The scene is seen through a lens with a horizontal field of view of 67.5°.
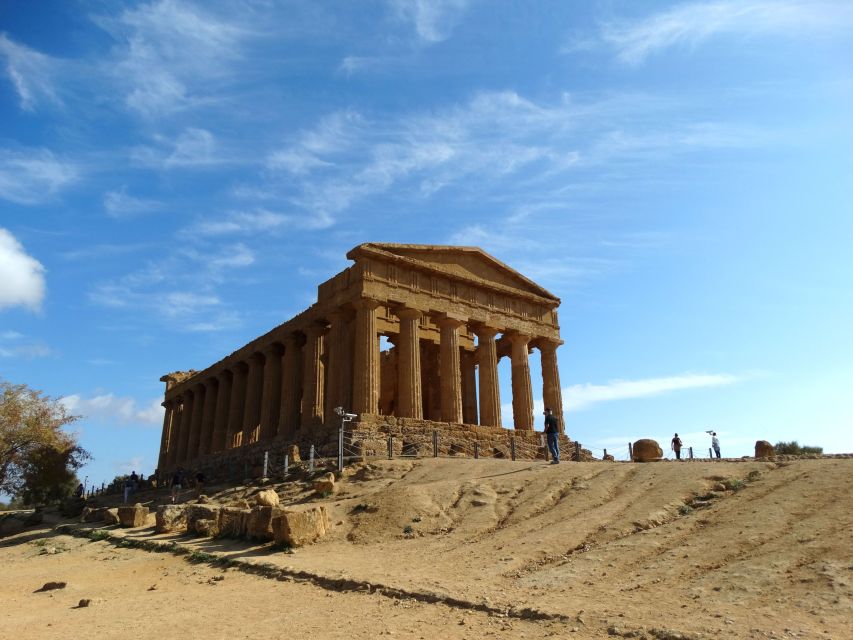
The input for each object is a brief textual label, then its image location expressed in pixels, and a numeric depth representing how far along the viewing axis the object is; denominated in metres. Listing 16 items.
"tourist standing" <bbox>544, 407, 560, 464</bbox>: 19.23
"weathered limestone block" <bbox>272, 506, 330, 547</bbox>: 13.97
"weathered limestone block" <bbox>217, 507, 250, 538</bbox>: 15.69
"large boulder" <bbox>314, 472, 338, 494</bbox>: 18.90
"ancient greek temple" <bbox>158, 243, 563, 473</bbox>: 29.80
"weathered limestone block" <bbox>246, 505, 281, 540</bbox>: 14.57
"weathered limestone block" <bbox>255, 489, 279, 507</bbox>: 16.80
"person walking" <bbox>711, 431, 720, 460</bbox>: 27.99
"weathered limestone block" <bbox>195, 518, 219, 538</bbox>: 16.73
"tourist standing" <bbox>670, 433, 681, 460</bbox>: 27.87
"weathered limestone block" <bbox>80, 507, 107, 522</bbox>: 23.66
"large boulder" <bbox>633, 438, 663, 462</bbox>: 20.69
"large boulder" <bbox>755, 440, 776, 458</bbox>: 22.08
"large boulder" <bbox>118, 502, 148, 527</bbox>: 21.14
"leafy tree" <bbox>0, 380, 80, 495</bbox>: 35.47
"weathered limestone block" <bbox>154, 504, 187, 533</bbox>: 18.69
